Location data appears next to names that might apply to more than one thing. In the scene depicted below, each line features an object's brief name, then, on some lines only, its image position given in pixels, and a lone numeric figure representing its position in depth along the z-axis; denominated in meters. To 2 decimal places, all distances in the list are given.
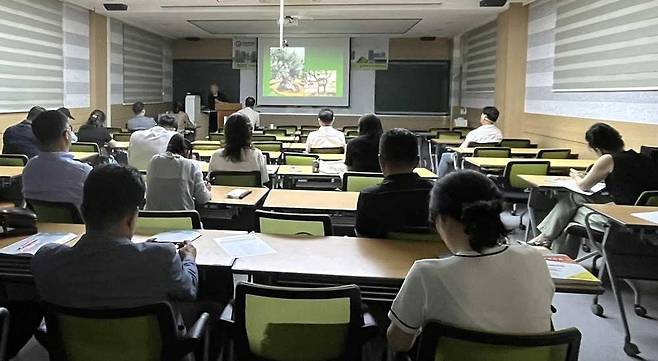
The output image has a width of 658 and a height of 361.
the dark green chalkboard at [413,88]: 14.23
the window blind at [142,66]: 12.06
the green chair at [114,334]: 1.79
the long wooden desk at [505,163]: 6.00
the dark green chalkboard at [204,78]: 14.75
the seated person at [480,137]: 8.28
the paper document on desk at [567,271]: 2.26
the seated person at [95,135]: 8.24
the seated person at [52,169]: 3.54
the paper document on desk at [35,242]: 2.43
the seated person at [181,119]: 12.08
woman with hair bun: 1.68
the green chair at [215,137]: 8.98
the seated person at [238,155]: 4.77
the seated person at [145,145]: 6.14
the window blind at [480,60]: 11.14
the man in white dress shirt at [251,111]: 10.84
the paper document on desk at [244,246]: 2.50
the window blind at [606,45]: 5.91
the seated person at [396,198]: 2.85
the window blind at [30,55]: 8.14
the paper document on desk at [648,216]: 3.35
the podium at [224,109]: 13.02
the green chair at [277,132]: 10.17
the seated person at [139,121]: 10.02
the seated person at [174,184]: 3.82
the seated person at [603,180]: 4.38
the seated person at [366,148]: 5.32
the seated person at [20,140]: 6.34
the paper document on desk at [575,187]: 4.42
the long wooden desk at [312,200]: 3.69
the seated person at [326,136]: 7.31
